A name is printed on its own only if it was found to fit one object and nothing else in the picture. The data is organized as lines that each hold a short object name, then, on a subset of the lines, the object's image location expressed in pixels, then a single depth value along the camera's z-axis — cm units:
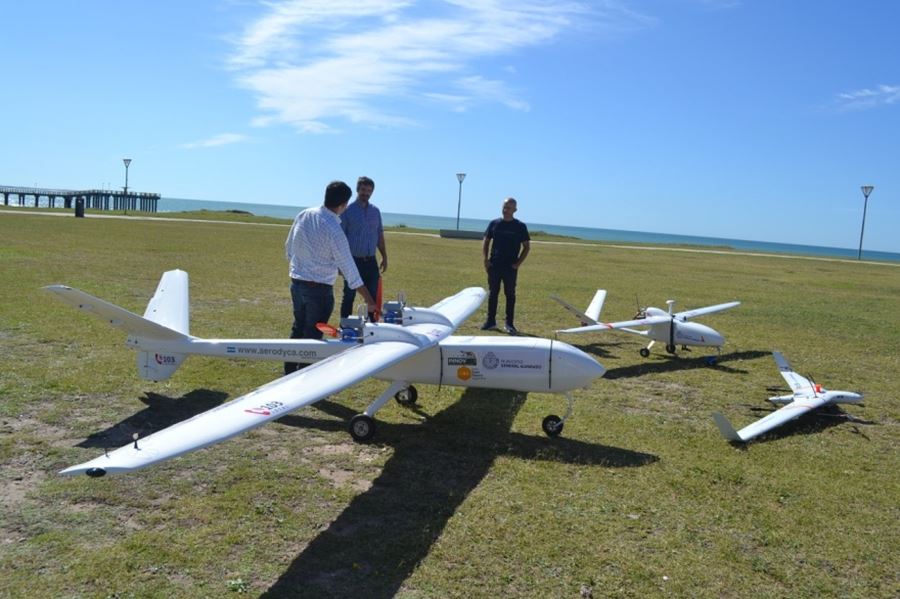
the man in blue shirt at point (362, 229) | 1015
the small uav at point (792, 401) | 729
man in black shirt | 1362
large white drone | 703
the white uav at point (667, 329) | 1180
